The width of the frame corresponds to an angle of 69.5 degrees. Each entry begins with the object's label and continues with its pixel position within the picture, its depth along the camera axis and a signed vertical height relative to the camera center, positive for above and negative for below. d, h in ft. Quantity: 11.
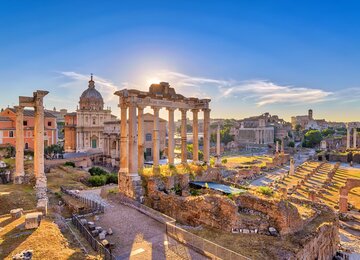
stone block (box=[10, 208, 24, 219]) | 42.04 -13.57
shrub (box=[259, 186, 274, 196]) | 52.32 -12.89
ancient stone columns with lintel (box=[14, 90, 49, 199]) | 66.85 -0.43
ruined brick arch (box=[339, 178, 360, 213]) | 77.52 -21.24
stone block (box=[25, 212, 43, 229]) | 35.73 -12.61
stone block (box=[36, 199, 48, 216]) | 42.73 -12.85
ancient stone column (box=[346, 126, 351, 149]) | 241.14 -8.73
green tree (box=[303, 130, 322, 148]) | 324.39 -13.89
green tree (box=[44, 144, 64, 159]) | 138.54 -11.27
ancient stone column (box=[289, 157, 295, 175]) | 143.33 -21.77
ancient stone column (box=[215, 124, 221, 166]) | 145.00 -5.09
